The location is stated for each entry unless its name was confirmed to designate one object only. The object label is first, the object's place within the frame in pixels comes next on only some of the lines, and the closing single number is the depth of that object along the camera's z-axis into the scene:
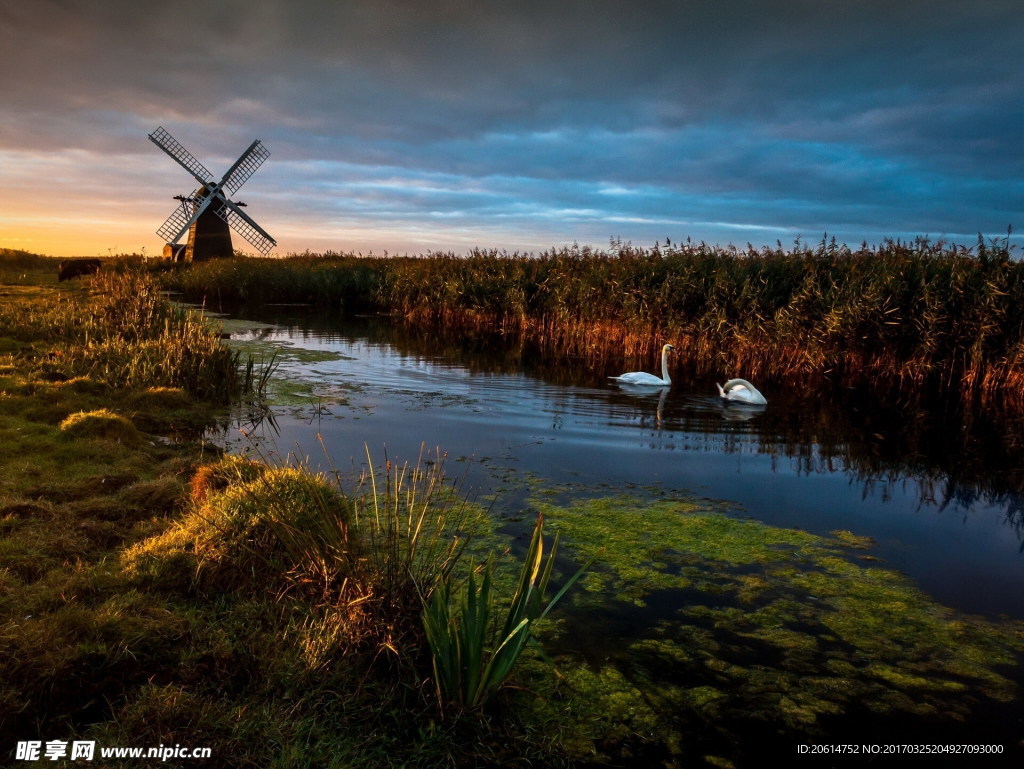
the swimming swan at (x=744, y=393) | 12.27
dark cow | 33.94
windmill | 41.84
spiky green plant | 3.24
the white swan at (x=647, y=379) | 13.42
